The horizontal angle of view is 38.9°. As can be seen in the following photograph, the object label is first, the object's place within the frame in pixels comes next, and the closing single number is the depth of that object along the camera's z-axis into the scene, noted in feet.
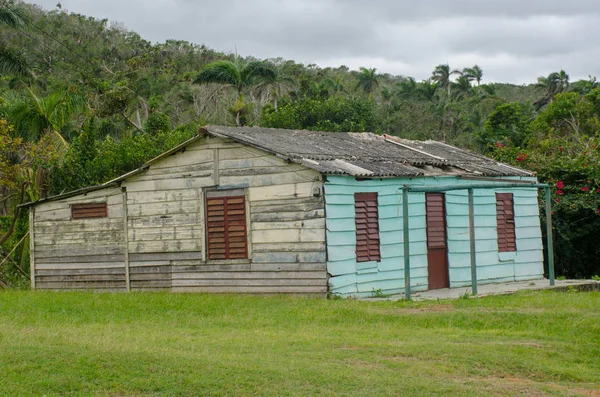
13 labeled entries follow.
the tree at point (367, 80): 233.76
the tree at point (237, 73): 123.65
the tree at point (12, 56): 113.70
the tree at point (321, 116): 124.36
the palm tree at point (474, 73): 265.95
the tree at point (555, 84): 224.94
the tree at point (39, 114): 83.25
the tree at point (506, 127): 139.64
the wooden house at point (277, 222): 55.16
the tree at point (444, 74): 266.36
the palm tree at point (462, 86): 262.67
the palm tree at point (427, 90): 225.76
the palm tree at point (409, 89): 226.58
